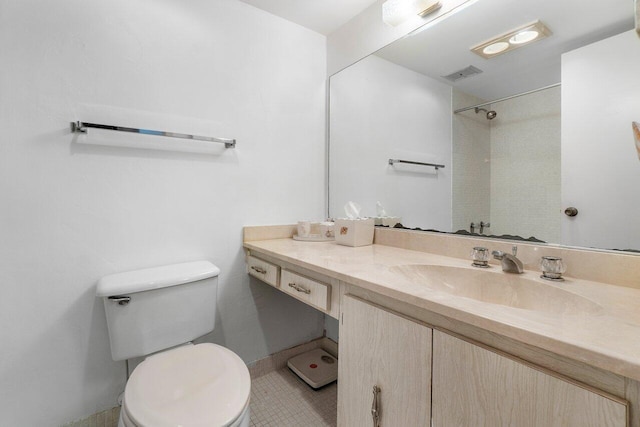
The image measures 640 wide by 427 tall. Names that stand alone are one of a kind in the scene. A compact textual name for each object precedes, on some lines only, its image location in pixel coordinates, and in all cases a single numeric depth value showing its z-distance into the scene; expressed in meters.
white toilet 0.78
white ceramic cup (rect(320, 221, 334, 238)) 1.68
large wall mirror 0.84
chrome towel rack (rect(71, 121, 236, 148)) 1.15
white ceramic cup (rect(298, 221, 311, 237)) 1.67
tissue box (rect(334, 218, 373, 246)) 1.46
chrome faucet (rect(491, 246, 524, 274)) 0.93
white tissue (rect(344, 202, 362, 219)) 1.58
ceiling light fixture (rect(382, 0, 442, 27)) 1.30
